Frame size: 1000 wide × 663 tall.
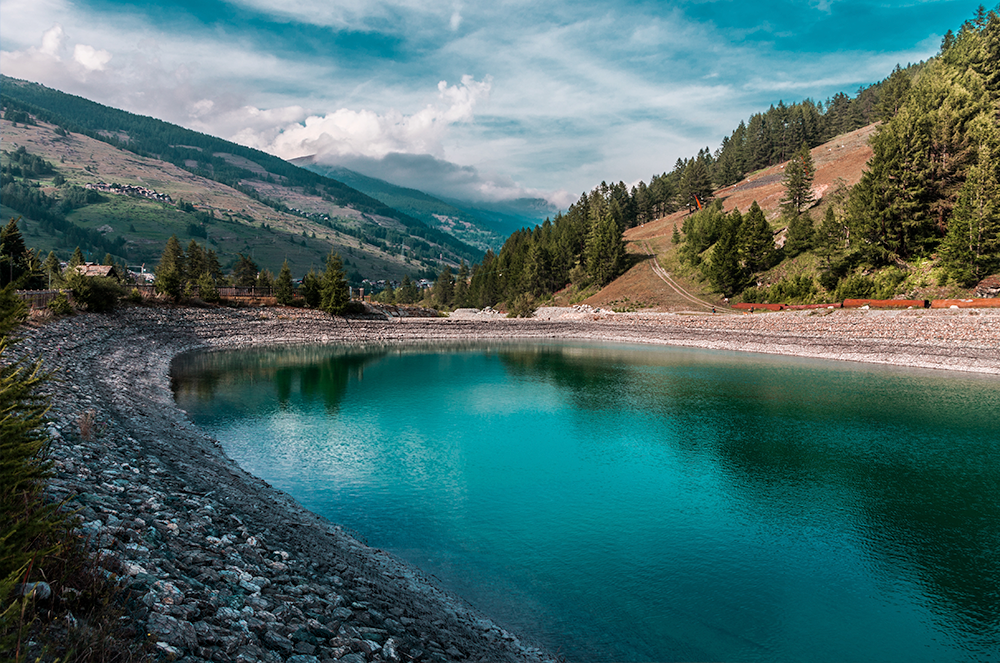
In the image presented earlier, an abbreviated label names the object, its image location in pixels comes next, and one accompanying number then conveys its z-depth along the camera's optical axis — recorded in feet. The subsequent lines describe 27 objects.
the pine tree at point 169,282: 230.89
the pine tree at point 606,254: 385.29
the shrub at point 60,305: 147.15
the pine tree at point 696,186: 476.13
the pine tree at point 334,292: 278.87
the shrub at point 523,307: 375.35
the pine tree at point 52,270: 207.74
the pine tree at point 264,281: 306.96
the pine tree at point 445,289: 512.75
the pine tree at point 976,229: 184.65
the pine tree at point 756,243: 293.43
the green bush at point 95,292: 172.35
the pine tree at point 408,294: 556.10
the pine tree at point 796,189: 320.29
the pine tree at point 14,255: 182.76
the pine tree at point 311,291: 286.25
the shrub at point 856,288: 217.56
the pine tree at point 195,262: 331.36
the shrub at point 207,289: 246.27
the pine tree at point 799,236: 273.54
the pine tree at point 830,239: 241.35
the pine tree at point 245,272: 355.36
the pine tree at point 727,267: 296.30
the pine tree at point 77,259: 263.70
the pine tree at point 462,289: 495.82
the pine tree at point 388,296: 587.23
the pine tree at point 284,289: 276.21
